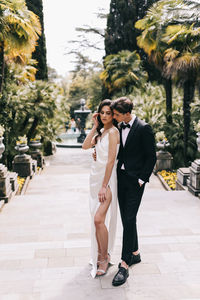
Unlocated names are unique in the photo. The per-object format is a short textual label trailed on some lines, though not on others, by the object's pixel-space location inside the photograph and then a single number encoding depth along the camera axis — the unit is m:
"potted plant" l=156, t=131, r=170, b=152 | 11.89
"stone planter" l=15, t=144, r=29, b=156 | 11.19
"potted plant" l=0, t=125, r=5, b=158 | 6.55
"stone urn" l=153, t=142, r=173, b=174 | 11.81
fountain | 27.61
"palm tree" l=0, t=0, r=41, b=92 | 10.10
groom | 3.24
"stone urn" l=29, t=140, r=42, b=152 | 14.80
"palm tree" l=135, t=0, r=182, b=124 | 13.00
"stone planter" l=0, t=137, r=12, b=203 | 6.34
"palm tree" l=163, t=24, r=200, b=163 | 12.12
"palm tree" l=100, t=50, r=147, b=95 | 21.98
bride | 3.24
